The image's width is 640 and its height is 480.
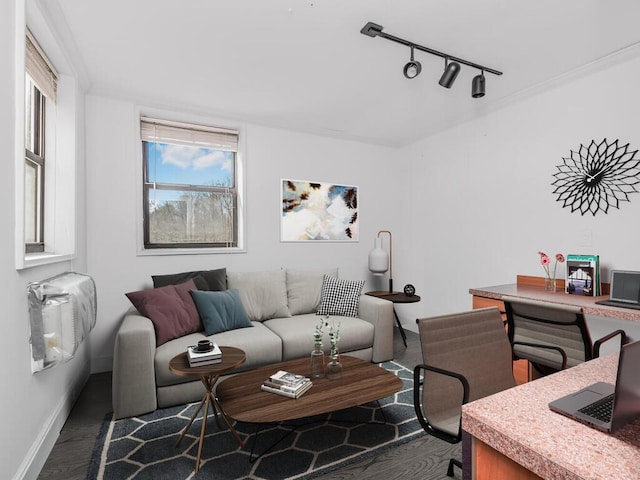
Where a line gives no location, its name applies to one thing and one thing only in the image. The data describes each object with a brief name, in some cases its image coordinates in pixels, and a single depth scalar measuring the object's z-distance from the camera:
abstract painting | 4.11
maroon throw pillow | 2.68
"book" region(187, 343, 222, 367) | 2.02
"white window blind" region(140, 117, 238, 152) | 3.43
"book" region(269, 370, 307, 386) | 2.07
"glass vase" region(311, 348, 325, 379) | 2.28
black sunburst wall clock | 2.56
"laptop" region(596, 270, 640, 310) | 2.25
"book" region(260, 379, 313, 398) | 1.99
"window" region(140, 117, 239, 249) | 3.49
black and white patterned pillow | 3.59
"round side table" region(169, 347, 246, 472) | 1.93
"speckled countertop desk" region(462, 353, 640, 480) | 0.63
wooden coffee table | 1.82
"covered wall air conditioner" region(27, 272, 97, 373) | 1.73
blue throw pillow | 2.91
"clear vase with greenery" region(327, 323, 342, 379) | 2.26
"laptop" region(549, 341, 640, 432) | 0.70
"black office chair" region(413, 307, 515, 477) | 1.53
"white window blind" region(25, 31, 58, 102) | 2.02
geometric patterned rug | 1.82
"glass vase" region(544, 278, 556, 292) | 2.83
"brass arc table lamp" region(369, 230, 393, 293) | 4.29
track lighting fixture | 2.20
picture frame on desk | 2.61
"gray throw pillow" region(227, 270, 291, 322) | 3.42
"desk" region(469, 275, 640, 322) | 2.09
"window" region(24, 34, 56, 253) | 2.15
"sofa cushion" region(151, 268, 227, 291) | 3.16
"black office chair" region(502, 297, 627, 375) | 1.79
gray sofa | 2.34
